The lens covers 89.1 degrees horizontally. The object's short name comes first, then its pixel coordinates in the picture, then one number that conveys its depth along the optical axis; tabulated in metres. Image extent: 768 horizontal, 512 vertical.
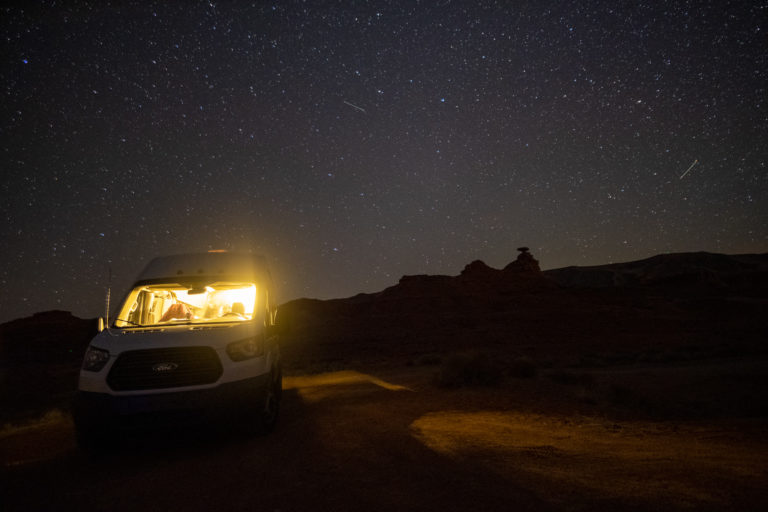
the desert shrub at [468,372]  10.86
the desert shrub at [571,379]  11.42
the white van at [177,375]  4.71
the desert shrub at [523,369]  12.35
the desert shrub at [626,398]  8.41
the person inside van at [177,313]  7.05
